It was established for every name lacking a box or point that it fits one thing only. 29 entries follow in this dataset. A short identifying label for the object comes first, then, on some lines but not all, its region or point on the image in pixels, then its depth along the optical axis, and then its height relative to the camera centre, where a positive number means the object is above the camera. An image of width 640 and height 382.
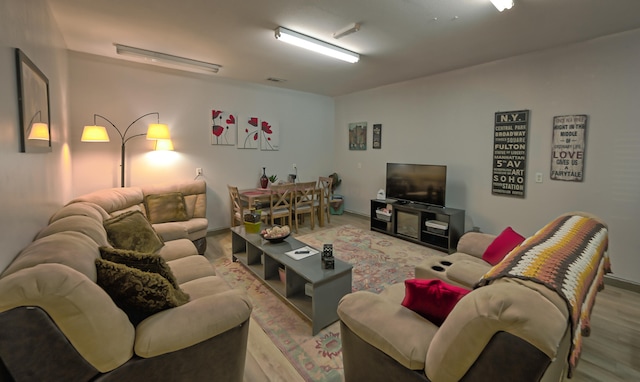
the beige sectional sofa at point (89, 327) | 1.00 -0.71
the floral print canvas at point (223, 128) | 4.73 +0.67
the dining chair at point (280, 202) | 4.57 -0.56
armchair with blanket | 0.89 -0.58
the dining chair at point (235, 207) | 4.44 -0.65
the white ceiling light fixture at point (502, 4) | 2.18 +1.30
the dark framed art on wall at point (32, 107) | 1.57 +0.37
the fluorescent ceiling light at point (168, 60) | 3.34 +1.38
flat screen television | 4.18 -0.20
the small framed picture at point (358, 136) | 5.77 +0.70
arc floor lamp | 3.39 +0.42
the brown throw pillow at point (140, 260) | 1.64 -0.55
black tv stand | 3.98 -0.80
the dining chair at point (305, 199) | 4.84 -0.53
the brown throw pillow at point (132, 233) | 2.28 -0.57
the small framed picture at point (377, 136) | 5.44 +0.65
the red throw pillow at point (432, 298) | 1.31 -0.60
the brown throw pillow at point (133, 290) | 1.38 -0.61
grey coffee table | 2.24 -0.99
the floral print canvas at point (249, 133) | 5.03 +0.62
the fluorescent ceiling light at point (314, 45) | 2.83 +1.36
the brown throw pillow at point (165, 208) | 3.62 -0.54
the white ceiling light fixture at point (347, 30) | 2.70 +1.36
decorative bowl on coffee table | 2.95 -0.74
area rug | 1.96 -1.24
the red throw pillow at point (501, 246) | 2.25 -0.61
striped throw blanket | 1.06 -0.39
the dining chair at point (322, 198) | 5.16 -0.54
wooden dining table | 4.48 -0.47
